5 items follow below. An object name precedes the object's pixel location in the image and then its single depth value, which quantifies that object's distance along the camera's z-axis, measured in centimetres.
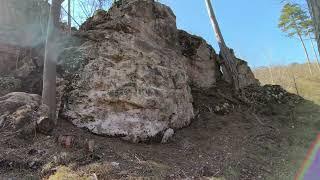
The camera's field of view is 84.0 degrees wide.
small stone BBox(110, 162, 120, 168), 354
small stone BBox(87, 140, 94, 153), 380
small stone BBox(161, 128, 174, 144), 482
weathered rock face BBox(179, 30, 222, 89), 694
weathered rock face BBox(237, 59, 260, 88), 808
